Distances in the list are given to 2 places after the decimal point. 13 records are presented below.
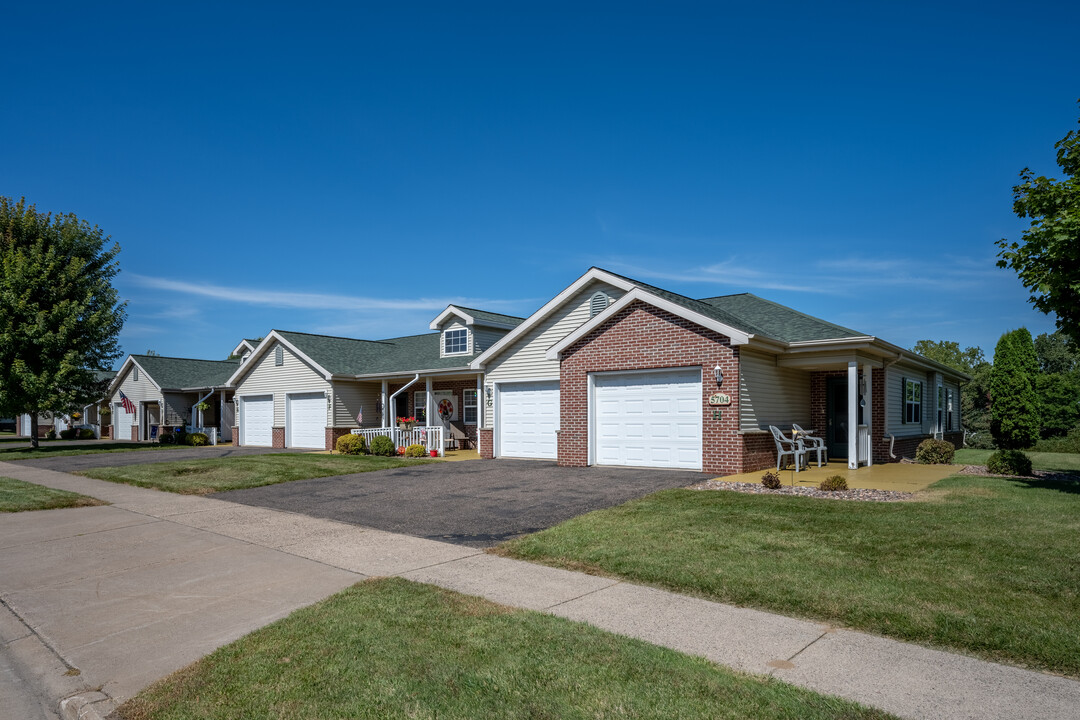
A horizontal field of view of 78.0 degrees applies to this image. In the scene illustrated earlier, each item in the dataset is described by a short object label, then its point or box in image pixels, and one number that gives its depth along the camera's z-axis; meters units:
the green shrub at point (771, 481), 11.95
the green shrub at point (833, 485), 11.68
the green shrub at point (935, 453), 17.77
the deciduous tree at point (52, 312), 27.89
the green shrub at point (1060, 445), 27.39
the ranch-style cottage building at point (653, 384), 15.19
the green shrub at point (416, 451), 22.55
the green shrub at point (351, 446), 24.16
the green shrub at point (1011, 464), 14.53
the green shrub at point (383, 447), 23.39
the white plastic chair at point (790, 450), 15.32
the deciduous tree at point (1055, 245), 10.84
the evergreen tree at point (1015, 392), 24.47
